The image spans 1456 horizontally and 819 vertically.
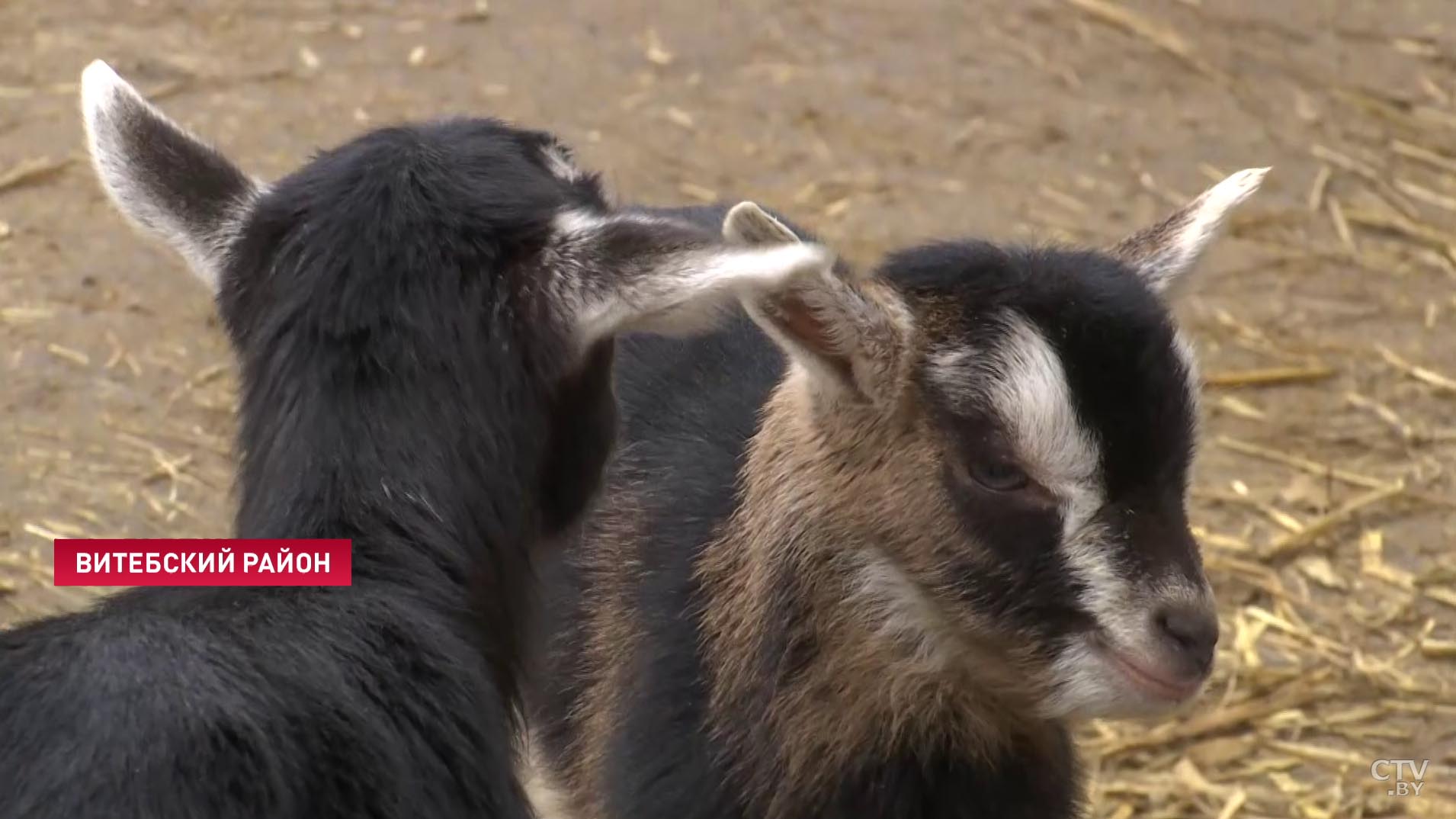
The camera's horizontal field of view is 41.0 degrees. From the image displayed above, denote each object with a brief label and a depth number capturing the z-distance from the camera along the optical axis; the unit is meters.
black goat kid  2.76
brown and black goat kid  3.41
